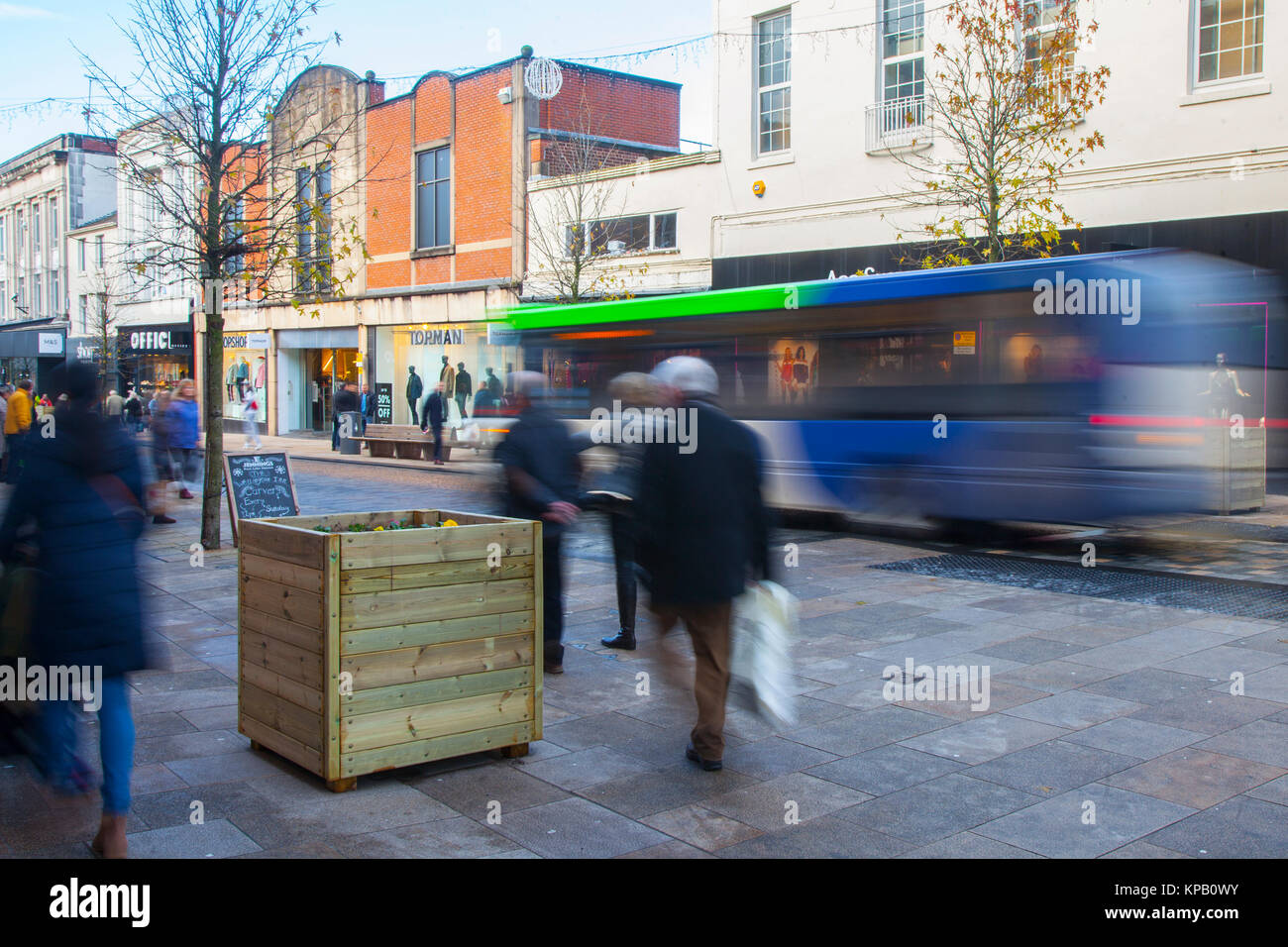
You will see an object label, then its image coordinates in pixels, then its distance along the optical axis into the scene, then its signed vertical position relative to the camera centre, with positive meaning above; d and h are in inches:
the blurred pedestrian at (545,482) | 264.2 -15.6
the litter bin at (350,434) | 1139.3 -17.6
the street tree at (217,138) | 455.8 +115.9
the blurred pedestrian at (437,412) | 985.5 +3.5
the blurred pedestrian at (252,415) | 1136.2 +1.9
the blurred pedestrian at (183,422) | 651.5 -3.1
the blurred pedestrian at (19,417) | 717.3 +0.3
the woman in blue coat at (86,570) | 156.2 -21.3
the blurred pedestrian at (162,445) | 637.3 -15.8
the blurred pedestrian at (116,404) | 975.0 +11.4
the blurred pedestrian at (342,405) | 1153.4 +11.8
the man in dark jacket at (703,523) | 199.2 -19.0
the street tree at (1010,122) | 629.6 +169.6
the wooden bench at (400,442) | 1040.8 -23.7
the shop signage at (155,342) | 1662.2 +111.5
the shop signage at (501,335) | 717.3 +52.2
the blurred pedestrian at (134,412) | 1315.2 +6.0
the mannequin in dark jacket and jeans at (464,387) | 1179.3 +30.3
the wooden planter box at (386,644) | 184.5 -38.8
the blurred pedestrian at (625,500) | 211.9 -23.6
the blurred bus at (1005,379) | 429.7 +15.0
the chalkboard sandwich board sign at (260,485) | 464.8 -28.6
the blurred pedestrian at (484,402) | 905.0 +11.4
